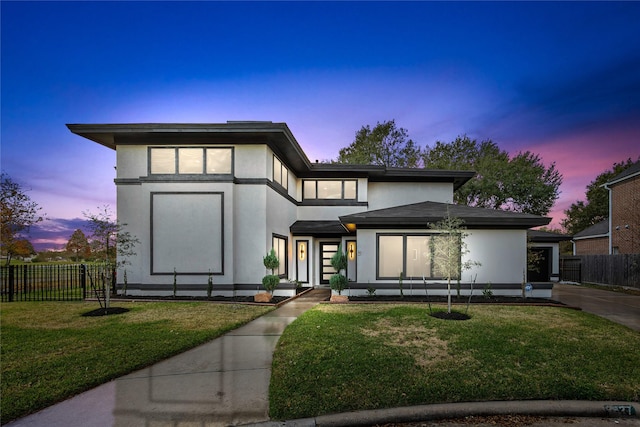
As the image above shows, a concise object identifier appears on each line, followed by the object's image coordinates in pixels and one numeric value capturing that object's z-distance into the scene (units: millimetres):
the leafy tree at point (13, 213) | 17109
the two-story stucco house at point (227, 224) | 12266
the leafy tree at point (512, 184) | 27922
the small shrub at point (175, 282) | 12156
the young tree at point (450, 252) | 8867
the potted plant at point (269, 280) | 11578
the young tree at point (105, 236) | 9438
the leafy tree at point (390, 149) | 32188
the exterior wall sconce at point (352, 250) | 15609
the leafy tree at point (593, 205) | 40281
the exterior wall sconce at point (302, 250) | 16500
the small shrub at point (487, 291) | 11945
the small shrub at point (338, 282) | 11789
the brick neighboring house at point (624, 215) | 19391
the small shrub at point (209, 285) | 12047
